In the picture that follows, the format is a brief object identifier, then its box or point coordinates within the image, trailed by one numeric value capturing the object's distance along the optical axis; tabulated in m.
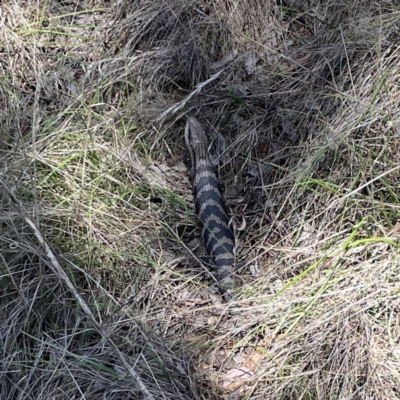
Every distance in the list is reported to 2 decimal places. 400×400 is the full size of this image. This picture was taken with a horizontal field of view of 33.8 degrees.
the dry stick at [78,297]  2.70
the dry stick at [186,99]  4.04
